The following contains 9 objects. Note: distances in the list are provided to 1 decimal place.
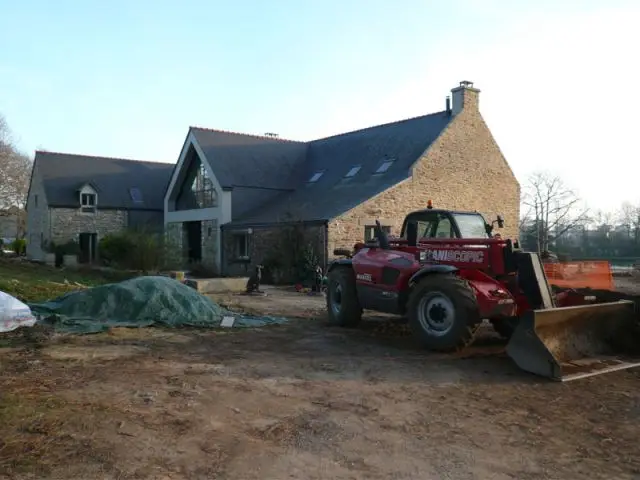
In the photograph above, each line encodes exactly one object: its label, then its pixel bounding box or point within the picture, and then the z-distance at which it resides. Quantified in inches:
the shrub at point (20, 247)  1709.6
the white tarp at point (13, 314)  360.5
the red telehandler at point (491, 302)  275.6
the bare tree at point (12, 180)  1683.1
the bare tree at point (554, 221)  1997.3
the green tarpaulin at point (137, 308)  404.5
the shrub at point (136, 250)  884.9
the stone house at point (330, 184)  865.5
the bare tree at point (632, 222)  2149.0
